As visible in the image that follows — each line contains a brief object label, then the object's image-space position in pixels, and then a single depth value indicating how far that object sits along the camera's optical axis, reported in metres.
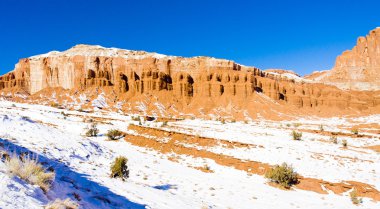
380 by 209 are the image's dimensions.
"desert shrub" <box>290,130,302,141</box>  30.34
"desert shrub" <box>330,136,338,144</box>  29.93
